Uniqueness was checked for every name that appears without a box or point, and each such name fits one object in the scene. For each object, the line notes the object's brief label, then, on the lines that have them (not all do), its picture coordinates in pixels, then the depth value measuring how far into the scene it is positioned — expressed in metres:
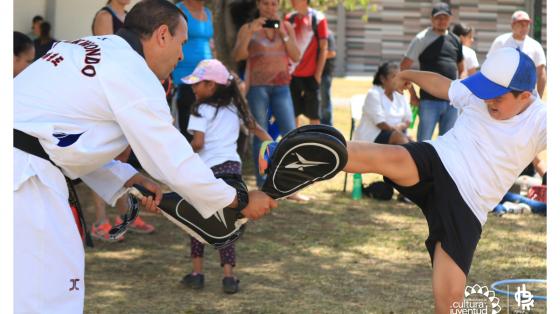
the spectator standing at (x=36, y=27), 9.64
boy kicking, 5.01
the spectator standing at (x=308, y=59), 10.98
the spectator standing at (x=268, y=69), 9.72
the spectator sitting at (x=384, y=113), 9.84
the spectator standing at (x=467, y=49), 10.80
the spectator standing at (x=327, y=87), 12.50
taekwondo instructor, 3.77
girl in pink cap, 6.66
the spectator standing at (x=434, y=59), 10.20
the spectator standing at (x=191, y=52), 8.49
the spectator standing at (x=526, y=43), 10.81
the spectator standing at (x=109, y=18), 7.47
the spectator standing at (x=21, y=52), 7.00
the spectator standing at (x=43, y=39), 8.90
